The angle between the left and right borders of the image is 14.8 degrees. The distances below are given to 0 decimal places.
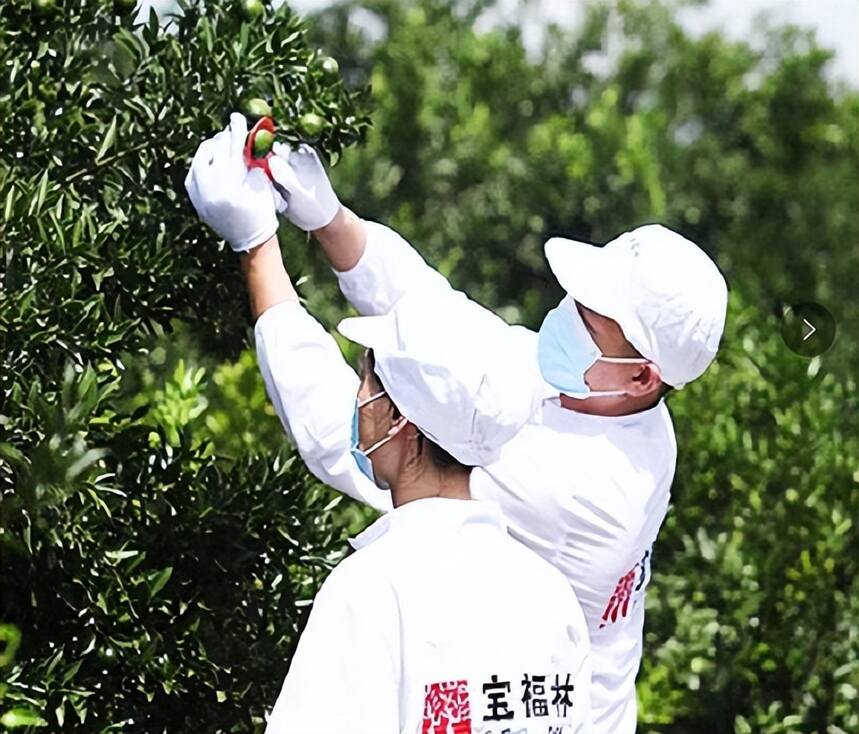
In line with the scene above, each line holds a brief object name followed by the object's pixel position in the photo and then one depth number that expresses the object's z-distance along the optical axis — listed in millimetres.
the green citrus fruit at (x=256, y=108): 6594
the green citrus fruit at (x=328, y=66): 7001
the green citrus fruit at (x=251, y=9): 6890
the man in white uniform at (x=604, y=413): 6612
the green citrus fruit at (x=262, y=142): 6476
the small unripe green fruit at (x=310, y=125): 6686
